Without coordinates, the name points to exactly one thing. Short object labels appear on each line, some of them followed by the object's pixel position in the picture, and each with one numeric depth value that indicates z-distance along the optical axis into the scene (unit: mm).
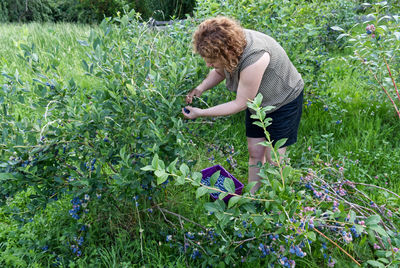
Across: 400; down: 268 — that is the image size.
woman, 1834
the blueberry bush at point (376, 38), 1530
